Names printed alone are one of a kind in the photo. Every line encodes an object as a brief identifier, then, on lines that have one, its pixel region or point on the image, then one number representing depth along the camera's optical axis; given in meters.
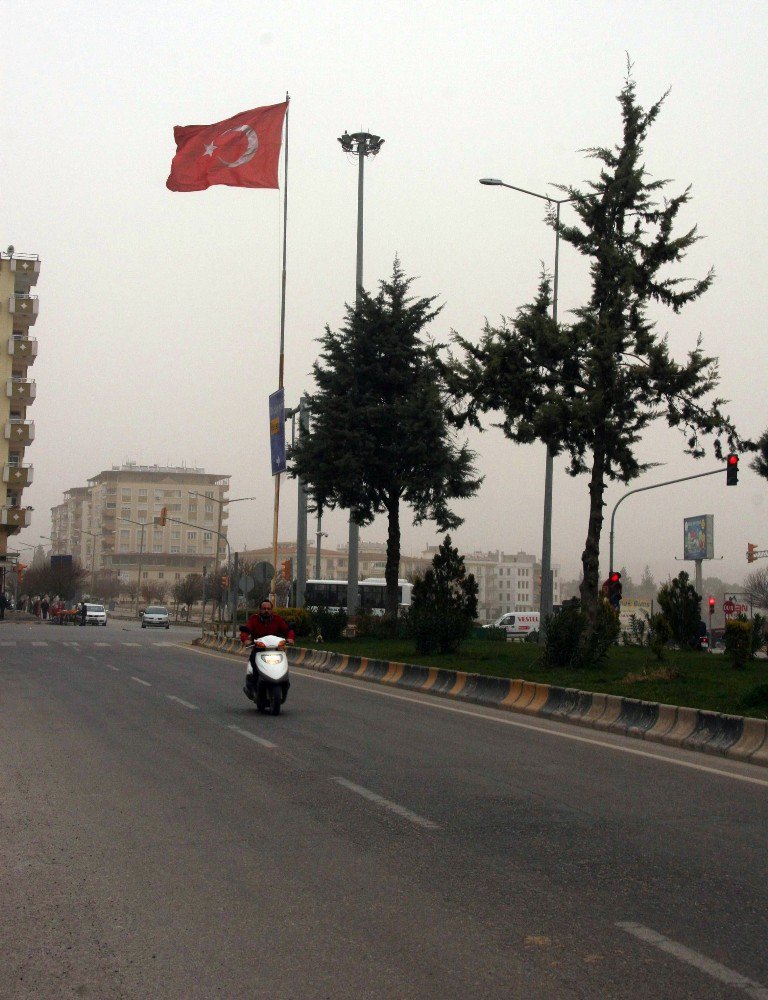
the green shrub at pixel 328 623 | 39.50
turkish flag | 35.16
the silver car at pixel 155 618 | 80.94
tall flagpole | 41.35
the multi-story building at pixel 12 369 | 86.06
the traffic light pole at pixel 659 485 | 39.98
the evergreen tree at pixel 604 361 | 23.86
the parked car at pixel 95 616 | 78.88
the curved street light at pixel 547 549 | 31.59
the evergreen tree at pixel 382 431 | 38.09
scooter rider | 18.23
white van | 69.44
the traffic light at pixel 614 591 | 43.03
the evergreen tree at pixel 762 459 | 23.30
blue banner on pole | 37.03
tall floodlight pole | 41.47
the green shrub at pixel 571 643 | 23.75
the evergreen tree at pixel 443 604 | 29.50
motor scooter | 17.45
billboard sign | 68.56
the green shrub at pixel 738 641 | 22.70
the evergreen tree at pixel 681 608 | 31.56
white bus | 75.38
